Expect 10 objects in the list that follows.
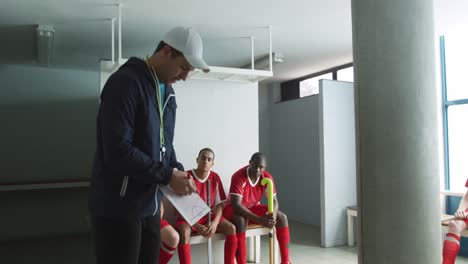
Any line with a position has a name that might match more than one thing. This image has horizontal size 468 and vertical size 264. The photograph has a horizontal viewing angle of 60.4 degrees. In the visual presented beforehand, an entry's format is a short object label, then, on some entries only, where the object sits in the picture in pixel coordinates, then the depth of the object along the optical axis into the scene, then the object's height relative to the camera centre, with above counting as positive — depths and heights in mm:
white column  1437 +73
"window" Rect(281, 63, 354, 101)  5621 +1073
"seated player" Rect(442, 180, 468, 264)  3322 -731
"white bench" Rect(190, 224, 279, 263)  3351 -774
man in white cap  1202 -15
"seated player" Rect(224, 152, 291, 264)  3488 -519
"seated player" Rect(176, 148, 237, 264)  3258 -599
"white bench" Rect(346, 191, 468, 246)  4316 -760
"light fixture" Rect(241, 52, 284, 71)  4883 +1129
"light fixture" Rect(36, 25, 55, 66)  3809 +1160
